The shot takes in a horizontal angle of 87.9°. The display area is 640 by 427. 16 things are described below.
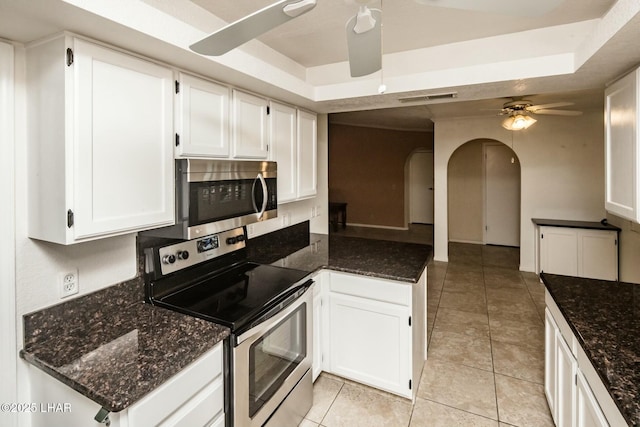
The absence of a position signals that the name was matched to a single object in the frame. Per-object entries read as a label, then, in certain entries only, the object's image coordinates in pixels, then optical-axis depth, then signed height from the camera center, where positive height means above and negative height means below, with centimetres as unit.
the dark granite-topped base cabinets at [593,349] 112 -56
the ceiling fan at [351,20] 95 +59
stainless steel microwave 163 +8
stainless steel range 153 -49
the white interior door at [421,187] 868 +63
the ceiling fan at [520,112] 367 +113
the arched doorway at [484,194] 640 +33
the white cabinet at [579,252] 428 -55
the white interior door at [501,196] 635 +29
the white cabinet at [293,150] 245 +50
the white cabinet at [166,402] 111 -70
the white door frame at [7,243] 130 -12
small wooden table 842 -5
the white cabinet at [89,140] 125 +29
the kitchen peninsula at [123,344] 110 -54
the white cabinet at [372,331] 215 -82
